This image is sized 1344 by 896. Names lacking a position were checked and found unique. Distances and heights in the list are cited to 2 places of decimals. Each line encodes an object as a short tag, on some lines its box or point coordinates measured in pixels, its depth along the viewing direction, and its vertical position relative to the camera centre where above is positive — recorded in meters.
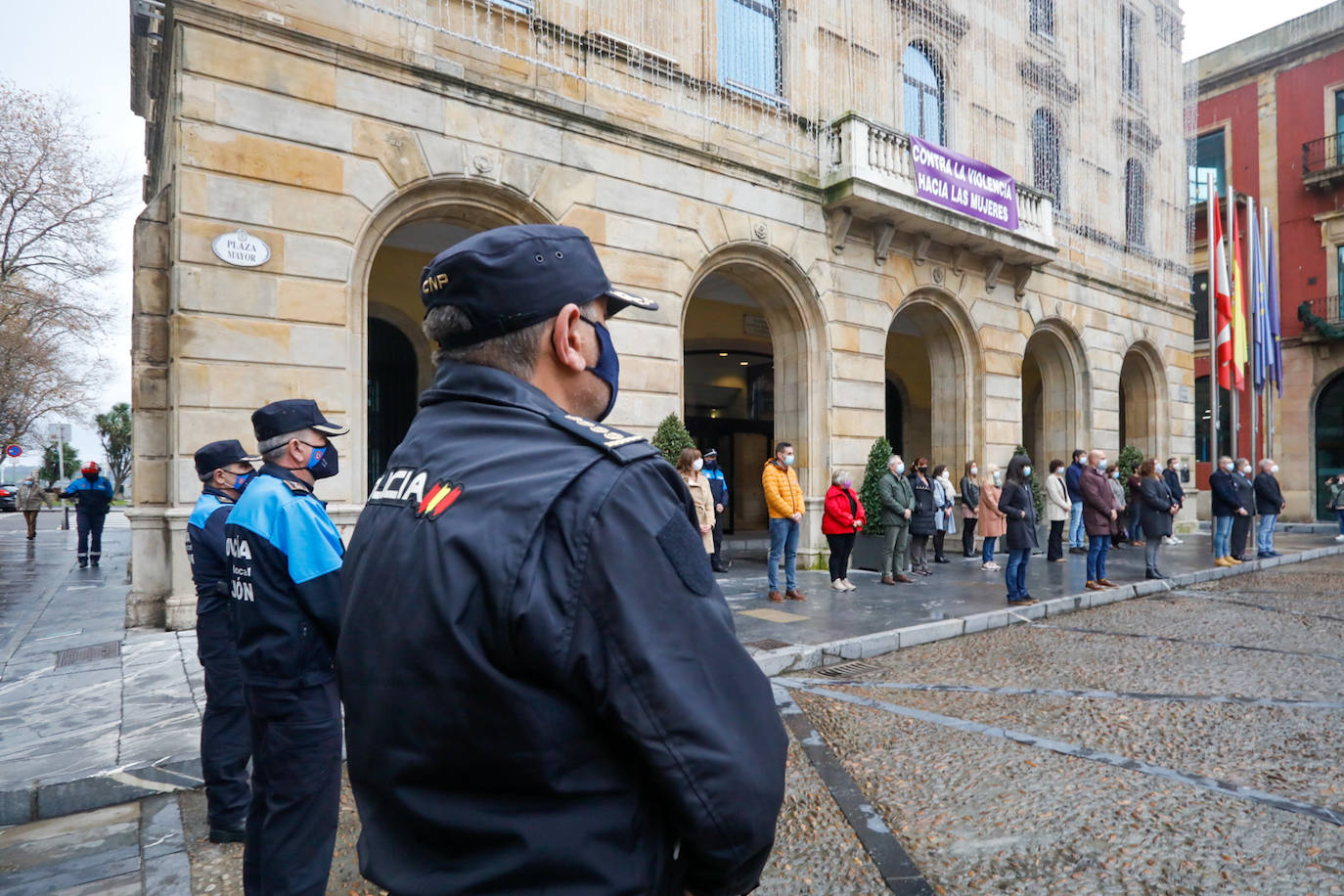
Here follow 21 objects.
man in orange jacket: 9.66 -0.50
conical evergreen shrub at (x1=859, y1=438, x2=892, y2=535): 12.35 -0.28
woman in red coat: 10.05 -0.70
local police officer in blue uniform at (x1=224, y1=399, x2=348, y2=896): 2.58 -0.72
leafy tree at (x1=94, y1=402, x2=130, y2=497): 64.19 +1.75
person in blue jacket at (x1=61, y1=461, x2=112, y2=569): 13.08 -0.66
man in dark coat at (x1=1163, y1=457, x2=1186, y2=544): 17.56 -0.25
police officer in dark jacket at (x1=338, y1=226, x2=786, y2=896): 1.08 -0.31
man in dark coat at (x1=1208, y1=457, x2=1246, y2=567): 12.67 -0.59
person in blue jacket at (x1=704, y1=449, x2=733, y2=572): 11.87 -0.31
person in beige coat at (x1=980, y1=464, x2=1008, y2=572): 12.92 -0.81
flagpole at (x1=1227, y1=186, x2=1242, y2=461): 14.84 +3.77
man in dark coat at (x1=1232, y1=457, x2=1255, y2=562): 12.82 -0.73
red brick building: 23.94 +8.02
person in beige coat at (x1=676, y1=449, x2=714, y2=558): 10.01 -0.25
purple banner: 13.14 +4.93
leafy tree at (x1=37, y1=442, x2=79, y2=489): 58.41 +0.15
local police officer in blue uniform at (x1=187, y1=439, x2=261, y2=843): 3.60 -1.06
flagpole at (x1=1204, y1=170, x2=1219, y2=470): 14.52 +3.34
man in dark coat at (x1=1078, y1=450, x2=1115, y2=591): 9.93 -0.60
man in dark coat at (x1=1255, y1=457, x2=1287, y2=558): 13.98 -0.63
